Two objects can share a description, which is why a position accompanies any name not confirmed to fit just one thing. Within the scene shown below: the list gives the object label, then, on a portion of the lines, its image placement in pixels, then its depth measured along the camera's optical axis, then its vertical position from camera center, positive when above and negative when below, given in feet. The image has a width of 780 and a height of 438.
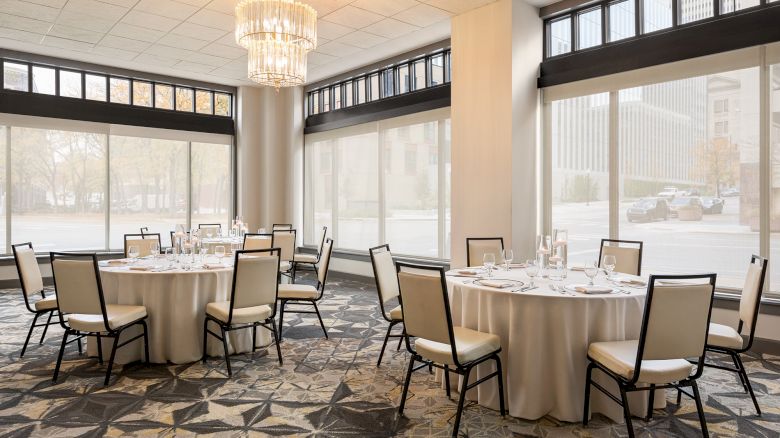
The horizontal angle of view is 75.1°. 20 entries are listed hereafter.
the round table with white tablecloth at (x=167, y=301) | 14.79 -2.54
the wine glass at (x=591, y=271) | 11.77 -1.35
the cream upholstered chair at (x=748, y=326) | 11.36 -2.63
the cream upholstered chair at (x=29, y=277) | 15.87 -1.97
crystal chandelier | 17.30 +6.27
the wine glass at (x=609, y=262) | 11.99 -1.16
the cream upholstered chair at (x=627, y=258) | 15.78 -1.42
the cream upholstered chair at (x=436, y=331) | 10.26 -2.44
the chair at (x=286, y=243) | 25.68 -1.46
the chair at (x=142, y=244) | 21.71 -1.23
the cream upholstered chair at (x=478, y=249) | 18.52 -1.30
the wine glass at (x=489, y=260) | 13.11 -1.20
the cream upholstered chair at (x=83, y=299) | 13.09 -2.17
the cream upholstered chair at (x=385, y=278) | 14.44 -1.89
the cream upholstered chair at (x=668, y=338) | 9.29 -2.34
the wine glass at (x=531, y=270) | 12.44 -1.47
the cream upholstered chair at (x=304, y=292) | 17.61 -2.71
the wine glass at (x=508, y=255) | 14.23 -1.17
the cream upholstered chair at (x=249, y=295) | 13.93 -2.27
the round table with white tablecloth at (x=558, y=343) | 10.82 -2.79
